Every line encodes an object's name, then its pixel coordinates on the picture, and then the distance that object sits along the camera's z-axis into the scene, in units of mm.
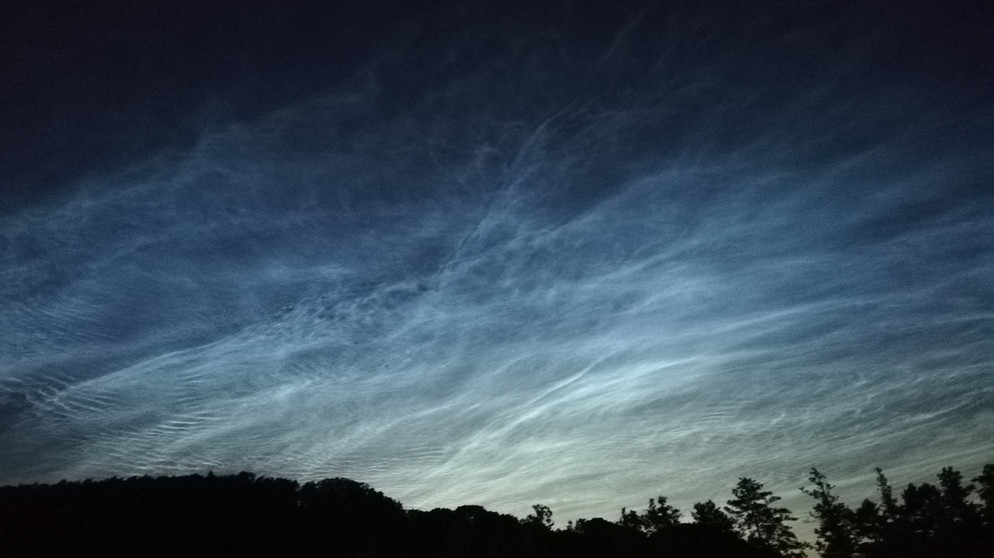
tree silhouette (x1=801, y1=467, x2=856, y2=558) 86000
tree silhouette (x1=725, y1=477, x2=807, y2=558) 88500
